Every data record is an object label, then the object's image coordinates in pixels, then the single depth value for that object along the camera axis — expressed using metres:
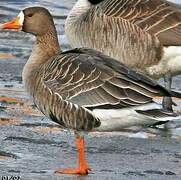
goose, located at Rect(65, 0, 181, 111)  23.11
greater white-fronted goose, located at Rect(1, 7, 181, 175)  15.98
